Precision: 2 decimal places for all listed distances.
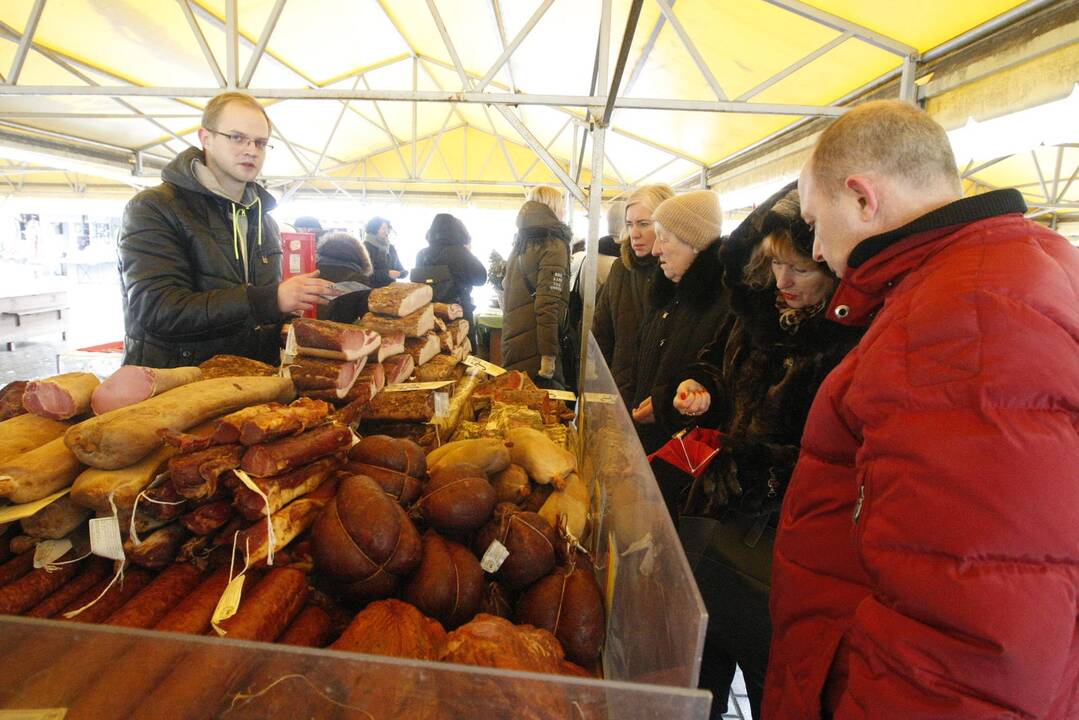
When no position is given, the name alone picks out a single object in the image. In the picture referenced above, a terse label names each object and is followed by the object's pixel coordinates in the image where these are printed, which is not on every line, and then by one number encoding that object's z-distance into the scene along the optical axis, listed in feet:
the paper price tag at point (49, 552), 3.99
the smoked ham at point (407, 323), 8.30
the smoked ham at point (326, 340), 6.66
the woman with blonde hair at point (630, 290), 10.27
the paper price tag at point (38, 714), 2.28
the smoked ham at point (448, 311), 11.64
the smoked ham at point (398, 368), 7.91
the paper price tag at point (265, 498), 4.04
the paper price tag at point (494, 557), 4.50
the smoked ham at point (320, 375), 6.44
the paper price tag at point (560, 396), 9.46
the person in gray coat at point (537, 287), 13.67
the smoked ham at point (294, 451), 4.29
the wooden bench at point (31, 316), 26.61
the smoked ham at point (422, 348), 9.04
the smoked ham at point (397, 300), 8.59
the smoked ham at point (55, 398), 4.97
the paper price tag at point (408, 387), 7.56
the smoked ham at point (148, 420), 4.13
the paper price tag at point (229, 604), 3.45
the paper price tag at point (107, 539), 3.92
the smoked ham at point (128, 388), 5.02
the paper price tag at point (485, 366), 11.18
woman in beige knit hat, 8.09
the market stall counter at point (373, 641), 2.29
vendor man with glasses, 6.91
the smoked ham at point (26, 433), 4.51
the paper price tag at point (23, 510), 3.83
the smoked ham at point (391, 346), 7.87
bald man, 2.49
